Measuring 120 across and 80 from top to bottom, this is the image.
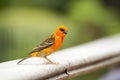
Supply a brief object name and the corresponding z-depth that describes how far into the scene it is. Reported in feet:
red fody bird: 21.19
